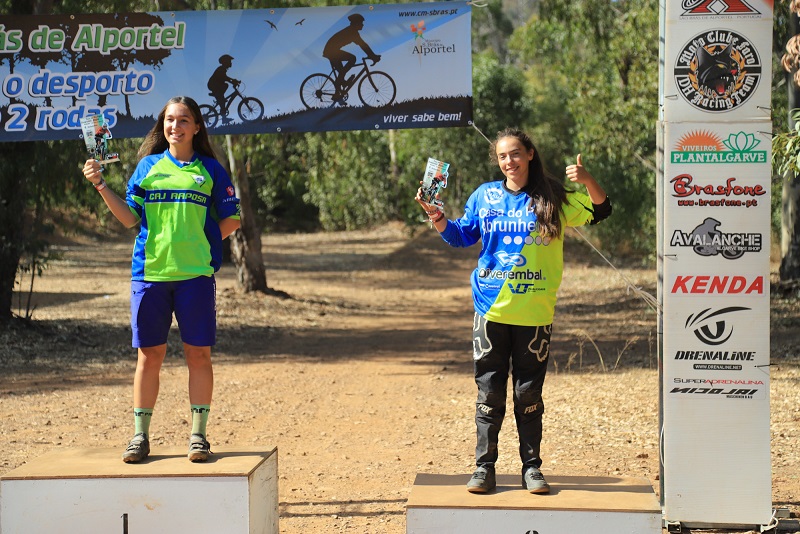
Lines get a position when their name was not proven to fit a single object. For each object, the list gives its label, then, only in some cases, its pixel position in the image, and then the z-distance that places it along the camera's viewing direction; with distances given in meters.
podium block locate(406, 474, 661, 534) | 4.36
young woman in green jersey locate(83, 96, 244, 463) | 5.00
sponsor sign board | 5.16
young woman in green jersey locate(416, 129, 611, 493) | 4.80
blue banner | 8.34
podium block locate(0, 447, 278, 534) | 4.57
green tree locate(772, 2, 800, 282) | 13.07
